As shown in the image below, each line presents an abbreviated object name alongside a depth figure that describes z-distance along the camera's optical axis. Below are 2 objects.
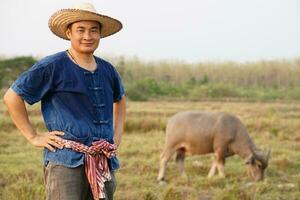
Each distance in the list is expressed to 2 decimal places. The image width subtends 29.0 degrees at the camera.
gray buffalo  9.34
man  3.10
